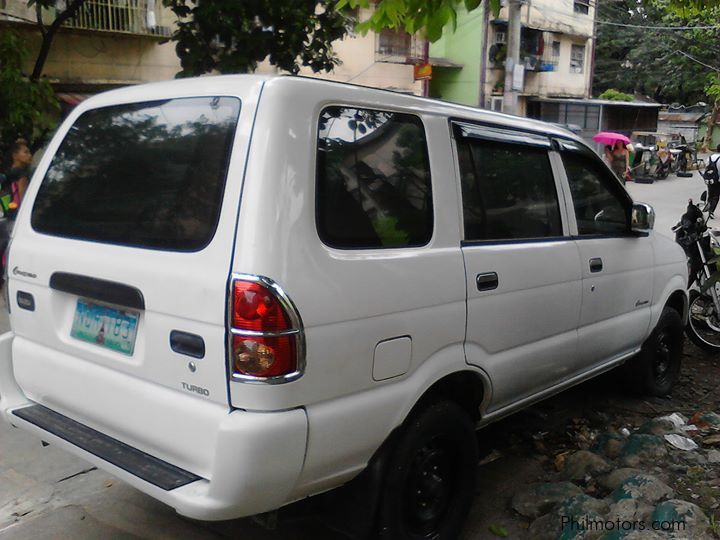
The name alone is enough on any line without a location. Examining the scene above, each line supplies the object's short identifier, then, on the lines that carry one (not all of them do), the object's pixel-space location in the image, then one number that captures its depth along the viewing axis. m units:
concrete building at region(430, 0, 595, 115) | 24.22
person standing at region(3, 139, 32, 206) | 7.48
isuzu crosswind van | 2.17
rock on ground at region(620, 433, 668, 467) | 3.77
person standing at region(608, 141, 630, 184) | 17.92
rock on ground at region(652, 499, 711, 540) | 2.82
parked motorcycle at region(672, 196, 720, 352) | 5.80
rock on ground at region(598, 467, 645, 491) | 3.39
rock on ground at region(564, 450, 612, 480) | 3.59
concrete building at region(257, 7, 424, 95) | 18.55
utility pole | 17.05
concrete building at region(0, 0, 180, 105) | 11.31
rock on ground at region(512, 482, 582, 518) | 3.27
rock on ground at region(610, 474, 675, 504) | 3.15
